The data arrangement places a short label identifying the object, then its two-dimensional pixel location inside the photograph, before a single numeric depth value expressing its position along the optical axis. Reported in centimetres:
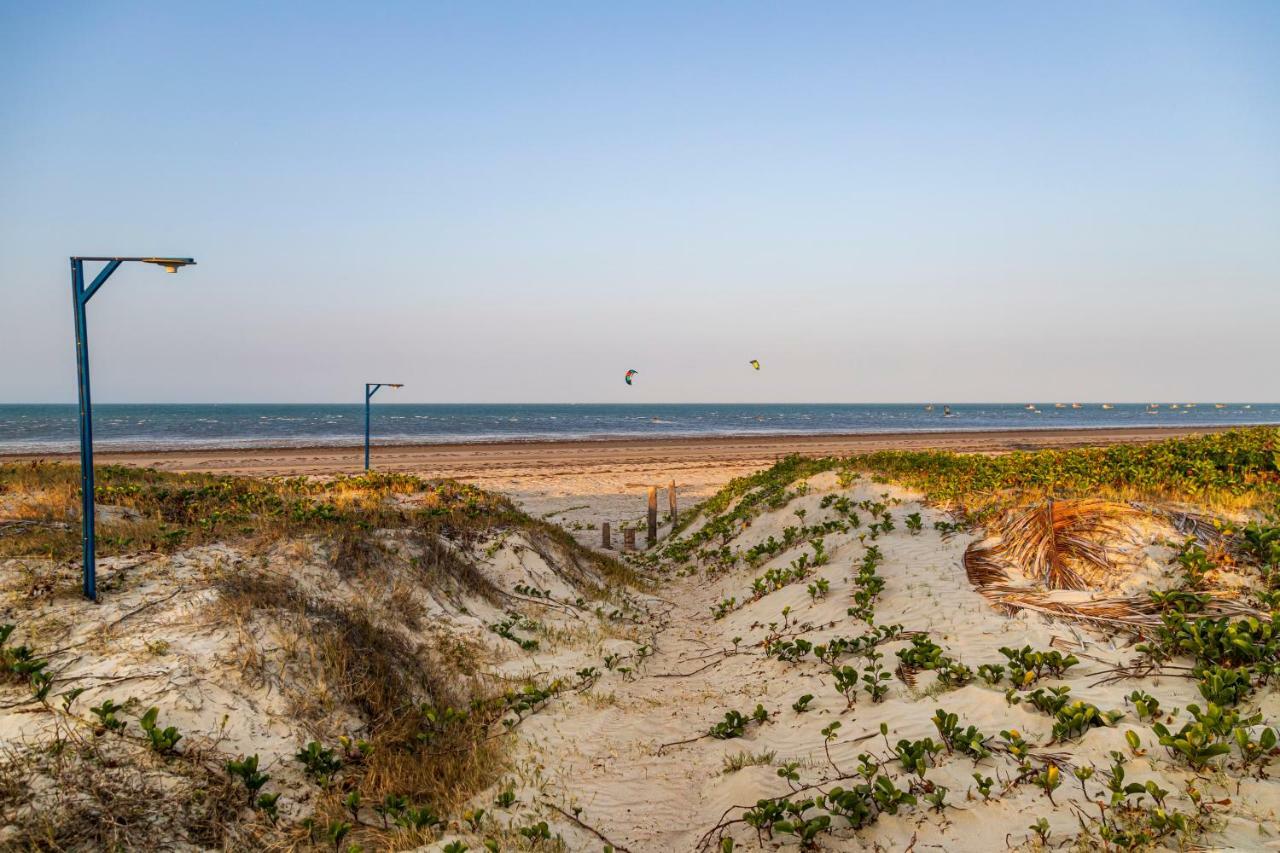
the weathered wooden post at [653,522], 1899
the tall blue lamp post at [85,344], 595
